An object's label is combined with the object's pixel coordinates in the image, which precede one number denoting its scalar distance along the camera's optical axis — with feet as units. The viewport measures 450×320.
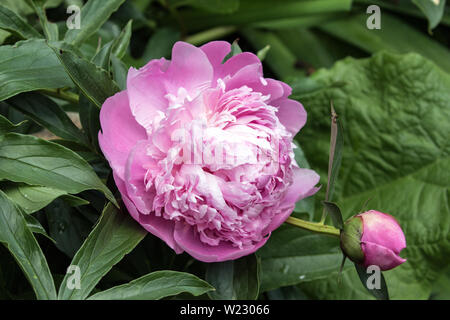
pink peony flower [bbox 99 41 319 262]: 2.14
